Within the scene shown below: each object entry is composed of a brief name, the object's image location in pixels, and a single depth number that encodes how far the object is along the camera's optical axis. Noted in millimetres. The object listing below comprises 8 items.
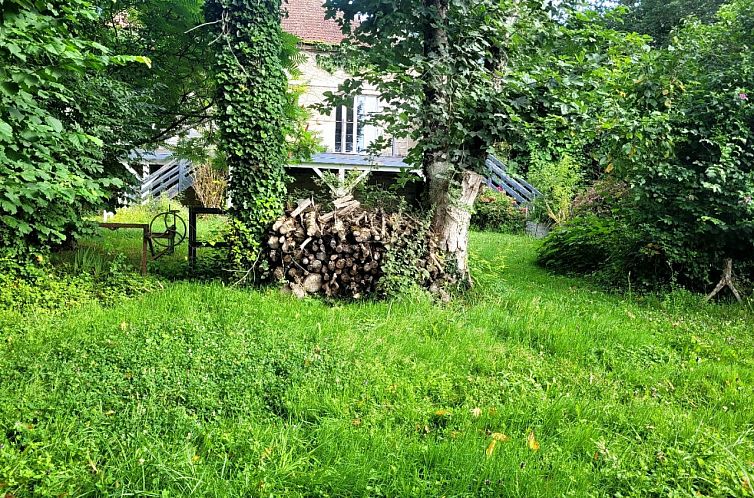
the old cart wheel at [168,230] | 6905
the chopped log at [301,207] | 5332
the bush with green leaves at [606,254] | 6551
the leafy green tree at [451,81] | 5145
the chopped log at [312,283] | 5207
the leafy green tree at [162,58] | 6176
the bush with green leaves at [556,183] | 12625
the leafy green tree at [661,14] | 14305
